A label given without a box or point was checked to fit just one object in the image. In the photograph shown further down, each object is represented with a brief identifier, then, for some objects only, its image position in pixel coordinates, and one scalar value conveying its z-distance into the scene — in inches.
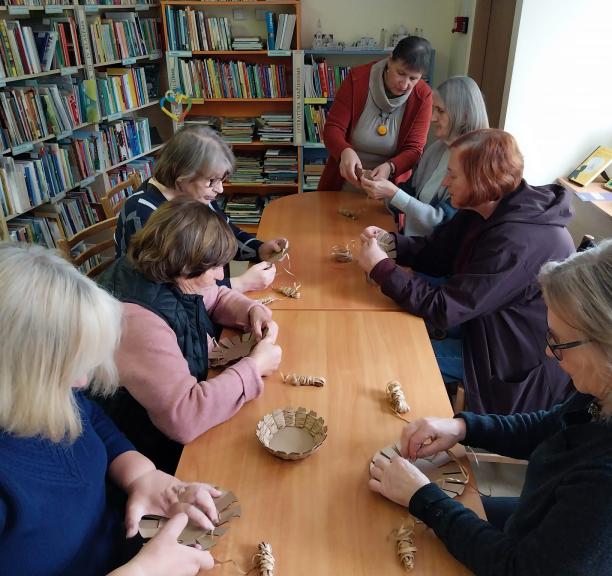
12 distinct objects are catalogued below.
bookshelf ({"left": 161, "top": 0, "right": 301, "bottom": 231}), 163.5
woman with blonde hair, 31.8
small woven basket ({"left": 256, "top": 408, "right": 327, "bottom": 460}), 44.9
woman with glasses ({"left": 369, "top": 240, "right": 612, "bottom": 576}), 30.7
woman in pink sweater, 45.6
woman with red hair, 62.6
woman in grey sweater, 82.2
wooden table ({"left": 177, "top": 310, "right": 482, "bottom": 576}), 36.0
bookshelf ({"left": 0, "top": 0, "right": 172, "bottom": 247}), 116.6
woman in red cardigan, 105.1
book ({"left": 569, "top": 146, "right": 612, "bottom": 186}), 109.9
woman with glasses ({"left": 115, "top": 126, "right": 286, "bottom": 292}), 72.2
